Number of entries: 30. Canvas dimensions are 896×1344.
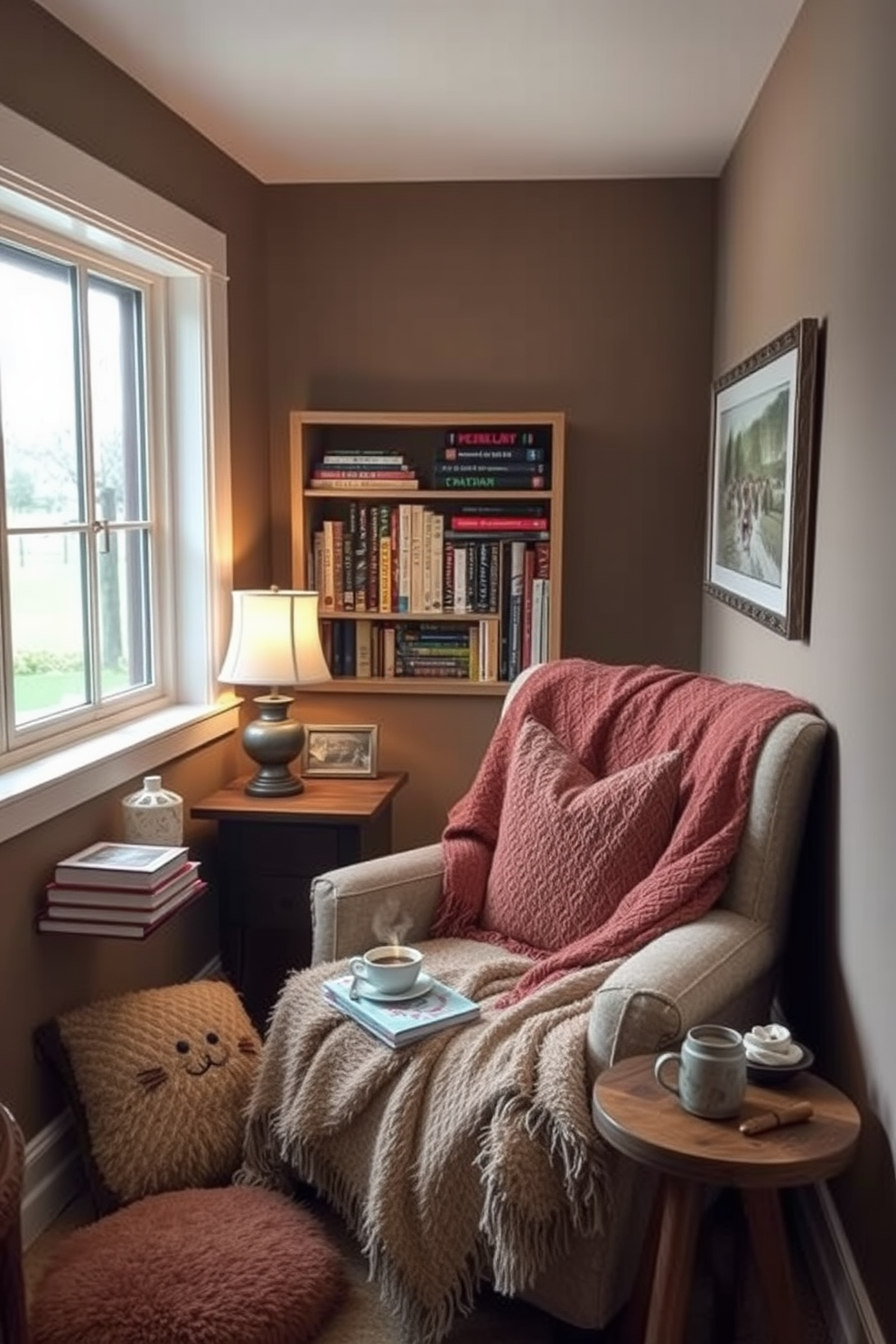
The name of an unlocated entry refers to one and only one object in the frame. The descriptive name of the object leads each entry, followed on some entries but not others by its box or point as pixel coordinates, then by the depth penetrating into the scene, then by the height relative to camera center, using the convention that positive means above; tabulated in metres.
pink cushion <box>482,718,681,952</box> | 2.19 -0.57
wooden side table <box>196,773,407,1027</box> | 2.86 -0.75
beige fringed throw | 1.66 -0.91
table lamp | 2.97 -0.31
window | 2.37 +0.10
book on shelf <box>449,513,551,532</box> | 3.33 +0.05
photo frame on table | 3.23 -0.57
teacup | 2.03 -0.73
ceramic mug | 1.52 -0.69
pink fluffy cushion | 1.82 -1.18
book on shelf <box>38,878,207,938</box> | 2.21 -0.71
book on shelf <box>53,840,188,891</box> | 2.22 -0.62
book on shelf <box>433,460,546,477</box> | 3.33 +0.21
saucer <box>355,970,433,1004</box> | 2.03 -0.77
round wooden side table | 1.44 -0.75
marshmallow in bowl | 1.64 -0.70
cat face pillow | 2.21 -1.05
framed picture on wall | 2.08 +0.13
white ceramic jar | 2.49 -0.58
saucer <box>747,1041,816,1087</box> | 1.62 -0.72
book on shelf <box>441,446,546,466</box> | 3.33 +0.24
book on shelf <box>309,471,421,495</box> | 3.34 +0.16
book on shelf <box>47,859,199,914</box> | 2.22 -0.67
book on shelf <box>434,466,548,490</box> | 3.33 +0.17
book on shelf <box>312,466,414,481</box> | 3.35 +0.19
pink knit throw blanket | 2.06 -0.44
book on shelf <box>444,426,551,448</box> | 3.34 +0.29
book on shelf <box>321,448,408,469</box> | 3.34 +0.23
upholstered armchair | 1.74 -0.68
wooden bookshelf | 3.30 +0.12
